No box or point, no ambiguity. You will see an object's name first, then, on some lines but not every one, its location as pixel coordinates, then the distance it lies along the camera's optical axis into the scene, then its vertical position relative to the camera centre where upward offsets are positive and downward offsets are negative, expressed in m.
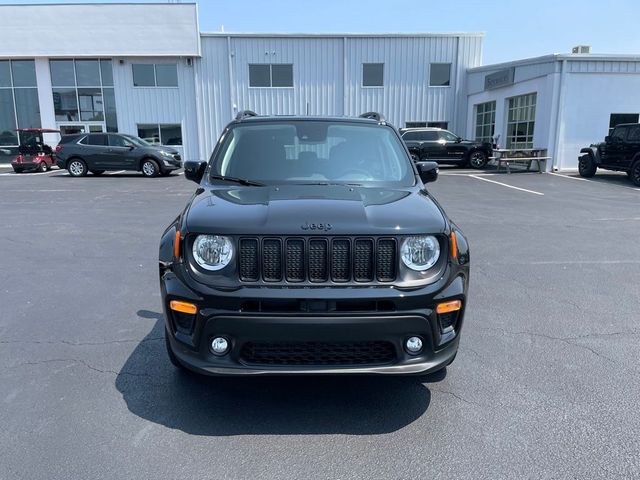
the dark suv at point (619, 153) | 15.66 -0.60
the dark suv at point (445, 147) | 21.70 -0.53
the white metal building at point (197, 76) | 25.00 +3.20
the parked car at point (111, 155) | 18.75 -0.74
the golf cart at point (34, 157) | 21.64 -0.95
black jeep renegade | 2.63 -0.84
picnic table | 20.12 -0.87
